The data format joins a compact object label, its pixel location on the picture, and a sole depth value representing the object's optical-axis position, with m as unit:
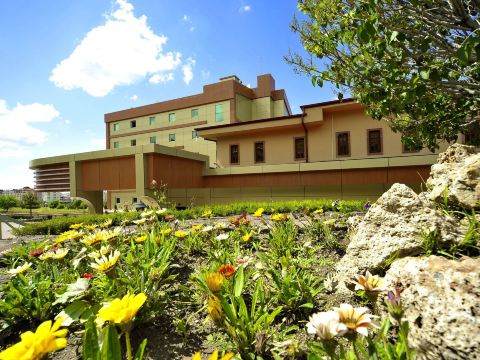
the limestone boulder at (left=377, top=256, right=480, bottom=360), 1.33
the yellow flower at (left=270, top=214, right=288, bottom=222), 3.77
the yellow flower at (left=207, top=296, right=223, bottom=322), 1.60
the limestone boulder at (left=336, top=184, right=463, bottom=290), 2.23
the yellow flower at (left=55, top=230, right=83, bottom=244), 3.01
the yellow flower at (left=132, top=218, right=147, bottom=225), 3.63
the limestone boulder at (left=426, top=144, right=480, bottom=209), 2.67
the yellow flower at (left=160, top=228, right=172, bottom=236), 3.41
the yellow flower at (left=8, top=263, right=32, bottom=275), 2.27
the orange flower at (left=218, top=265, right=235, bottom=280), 1.79
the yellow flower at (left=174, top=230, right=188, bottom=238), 3.10
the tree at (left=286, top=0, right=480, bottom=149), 3.68
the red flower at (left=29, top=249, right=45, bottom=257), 2.74
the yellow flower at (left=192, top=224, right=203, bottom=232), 3.59
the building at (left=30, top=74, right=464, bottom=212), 13.13
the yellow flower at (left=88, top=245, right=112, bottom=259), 2.21
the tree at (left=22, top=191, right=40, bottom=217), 37.75
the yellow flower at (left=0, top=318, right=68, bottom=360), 0.96
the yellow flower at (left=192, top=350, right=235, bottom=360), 0.94
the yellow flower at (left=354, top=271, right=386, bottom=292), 1.33
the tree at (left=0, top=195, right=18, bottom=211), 45.28
